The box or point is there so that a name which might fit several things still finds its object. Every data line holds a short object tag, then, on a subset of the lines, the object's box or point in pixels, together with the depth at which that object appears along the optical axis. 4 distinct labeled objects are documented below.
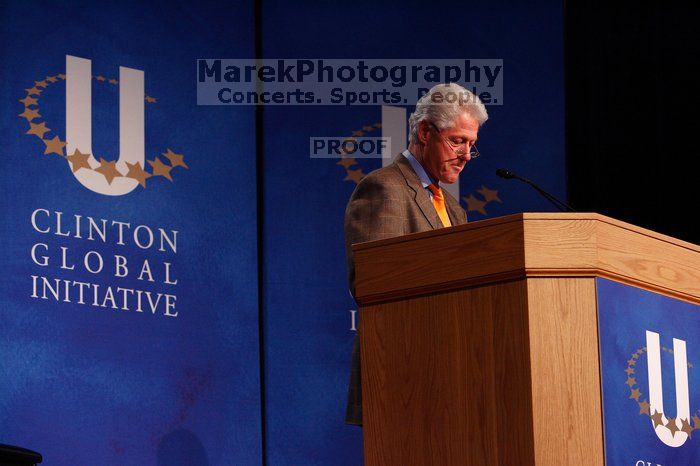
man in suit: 6.17
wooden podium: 4.67
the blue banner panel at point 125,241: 7.86
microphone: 6.31
